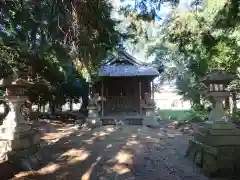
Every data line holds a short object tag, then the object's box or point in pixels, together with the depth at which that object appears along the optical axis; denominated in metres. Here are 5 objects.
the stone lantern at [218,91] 4.77
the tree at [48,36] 3.03
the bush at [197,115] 10.22
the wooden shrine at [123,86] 11.84
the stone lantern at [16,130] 4.77
